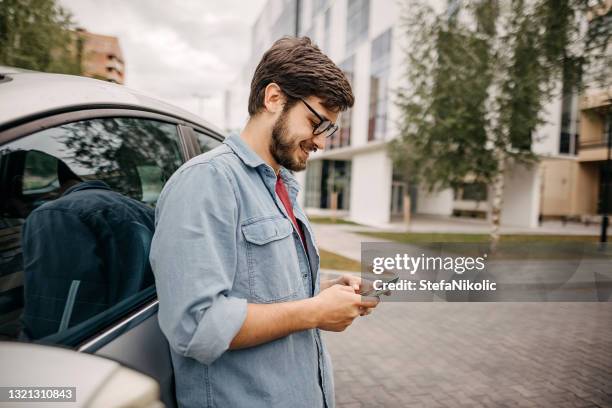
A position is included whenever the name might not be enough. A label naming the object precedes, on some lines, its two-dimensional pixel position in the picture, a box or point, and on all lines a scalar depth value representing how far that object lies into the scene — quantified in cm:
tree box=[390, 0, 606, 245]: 1009
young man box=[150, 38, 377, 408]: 106
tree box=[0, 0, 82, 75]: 880
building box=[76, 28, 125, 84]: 6488
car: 113
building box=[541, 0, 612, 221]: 3494
